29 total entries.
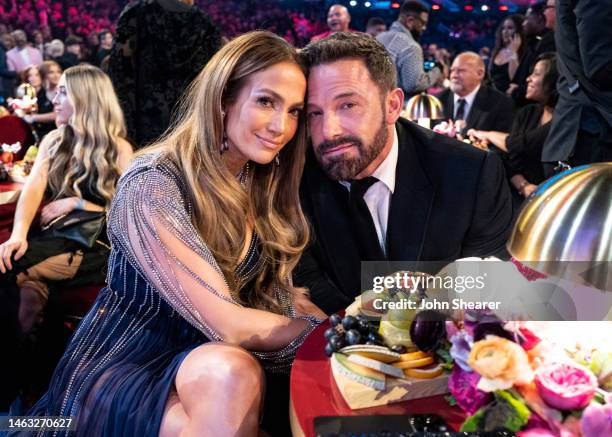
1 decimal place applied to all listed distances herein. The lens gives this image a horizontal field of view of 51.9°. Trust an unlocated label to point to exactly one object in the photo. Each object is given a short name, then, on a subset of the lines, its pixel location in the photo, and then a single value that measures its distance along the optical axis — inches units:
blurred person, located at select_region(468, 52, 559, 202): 148.6
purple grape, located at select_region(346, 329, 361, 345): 47.3
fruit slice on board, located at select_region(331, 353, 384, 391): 43.3
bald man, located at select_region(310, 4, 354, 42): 200.4
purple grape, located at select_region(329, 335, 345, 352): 47.1
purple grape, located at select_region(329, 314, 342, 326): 51.1
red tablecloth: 40.9
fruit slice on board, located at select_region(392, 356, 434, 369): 44.8
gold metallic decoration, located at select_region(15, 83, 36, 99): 207.6
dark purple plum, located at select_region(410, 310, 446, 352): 44.9
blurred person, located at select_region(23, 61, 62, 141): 210.4
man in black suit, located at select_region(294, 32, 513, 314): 77.1
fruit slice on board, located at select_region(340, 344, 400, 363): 45.2
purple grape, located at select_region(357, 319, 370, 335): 48.8
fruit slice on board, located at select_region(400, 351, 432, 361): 45.4
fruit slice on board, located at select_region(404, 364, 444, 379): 44.1
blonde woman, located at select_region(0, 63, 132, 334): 103.7
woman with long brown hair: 57.5
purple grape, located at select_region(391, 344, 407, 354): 46.3
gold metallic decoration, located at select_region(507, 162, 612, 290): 35.1
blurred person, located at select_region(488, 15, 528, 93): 194.7
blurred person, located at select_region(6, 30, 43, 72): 317.4
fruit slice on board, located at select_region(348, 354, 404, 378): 44.3
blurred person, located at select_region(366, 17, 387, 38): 239.8
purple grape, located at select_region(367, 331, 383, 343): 48.3
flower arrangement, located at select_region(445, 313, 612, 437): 34.5
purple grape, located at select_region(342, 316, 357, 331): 48.6
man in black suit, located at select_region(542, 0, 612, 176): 86.7
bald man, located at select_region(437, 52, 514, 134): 169.8
